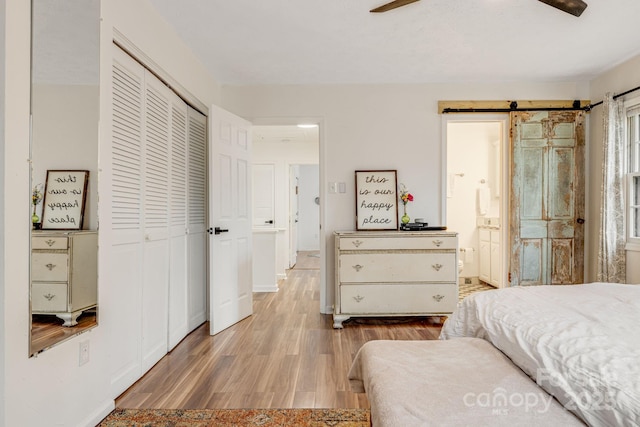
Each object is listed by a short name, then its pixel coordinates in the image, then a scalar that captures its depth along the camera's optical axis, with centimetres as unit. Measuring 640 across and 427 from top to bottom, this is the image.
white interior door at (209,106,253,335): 327
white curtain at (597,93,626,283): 334
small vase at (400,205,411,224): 378
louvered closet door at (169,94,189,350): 293
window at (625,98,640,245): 330
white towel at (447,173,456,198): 555
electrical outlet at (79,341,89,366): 176
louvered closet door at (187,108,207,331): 336
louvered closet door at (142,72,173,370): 250
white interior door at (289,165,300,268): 656
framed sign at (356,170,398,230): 391
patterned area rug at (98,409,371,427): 184
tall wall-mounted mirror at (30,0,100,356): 149
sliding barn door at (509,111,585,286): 384
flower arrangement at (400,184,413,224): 379
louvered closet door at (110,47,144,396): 209
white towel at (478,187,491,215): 543
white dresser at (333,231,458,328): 347
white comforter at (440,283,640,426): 92
